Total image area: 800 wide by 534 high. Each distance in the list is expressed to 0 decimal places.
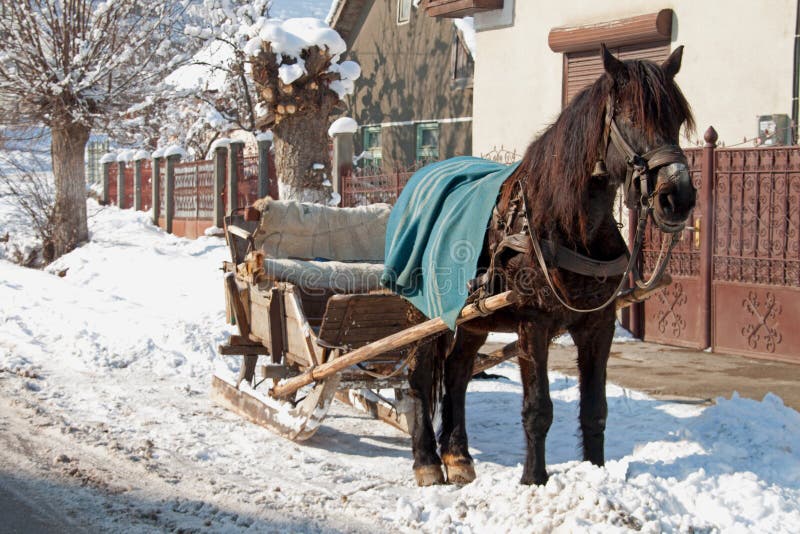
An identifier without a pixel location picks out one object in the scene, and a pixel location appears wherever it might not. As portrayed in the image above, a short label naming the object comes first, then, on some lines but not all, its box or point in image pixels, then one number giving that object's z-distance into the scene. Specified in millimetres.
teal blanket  4539
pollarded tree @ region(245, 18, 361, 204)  12539
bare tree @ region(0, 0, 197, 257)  15000
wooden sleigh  5441
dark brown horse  3701
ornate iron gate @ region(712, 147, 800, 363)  8211
